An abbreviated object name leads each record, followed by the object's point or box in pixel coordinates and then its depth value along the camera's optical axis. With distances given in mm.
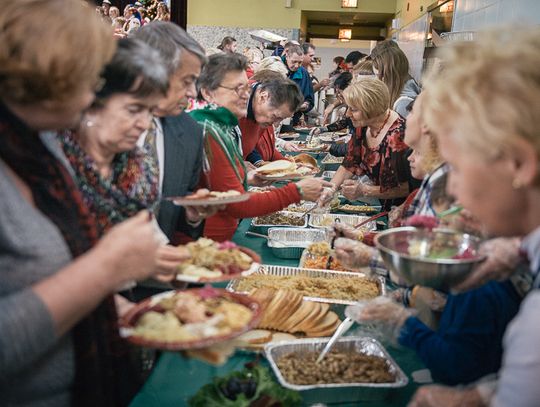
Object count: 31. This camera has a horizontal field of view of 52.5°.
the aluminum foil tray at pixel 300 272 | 2492
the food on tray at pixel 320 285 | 2246
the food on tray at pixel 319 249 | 2707
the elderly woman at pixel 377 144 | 3439
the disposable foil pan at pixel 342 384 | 1547
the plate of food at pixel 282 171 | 3315
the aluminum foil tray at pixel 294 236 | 2938
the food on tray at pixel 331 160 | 5719
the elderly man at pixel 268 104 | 3525
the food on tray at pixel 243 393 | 1440
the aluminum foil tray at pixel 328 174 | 4952
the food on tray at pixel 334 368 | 1629
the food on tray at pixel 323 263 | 2615
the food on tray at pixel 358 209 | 3832
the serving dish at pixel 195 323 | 1209
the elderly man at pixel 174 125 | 2047
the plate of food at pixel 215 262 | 1594
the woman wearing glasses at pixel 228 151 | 2578
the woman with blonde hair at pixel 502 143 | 854
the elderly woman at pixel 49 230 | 950
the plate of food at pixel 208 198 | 1887
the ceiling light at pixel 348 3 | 13836
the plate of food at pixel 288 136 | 7512
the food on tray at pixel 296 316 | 1955
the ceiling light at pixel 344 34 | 19312
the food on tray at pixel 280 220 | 3357
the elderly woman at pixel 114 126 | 1542
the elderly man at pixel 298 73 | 7879
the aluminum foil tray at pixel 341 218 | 3482
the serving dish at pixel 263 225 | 3246
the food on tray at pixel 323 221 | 3437
